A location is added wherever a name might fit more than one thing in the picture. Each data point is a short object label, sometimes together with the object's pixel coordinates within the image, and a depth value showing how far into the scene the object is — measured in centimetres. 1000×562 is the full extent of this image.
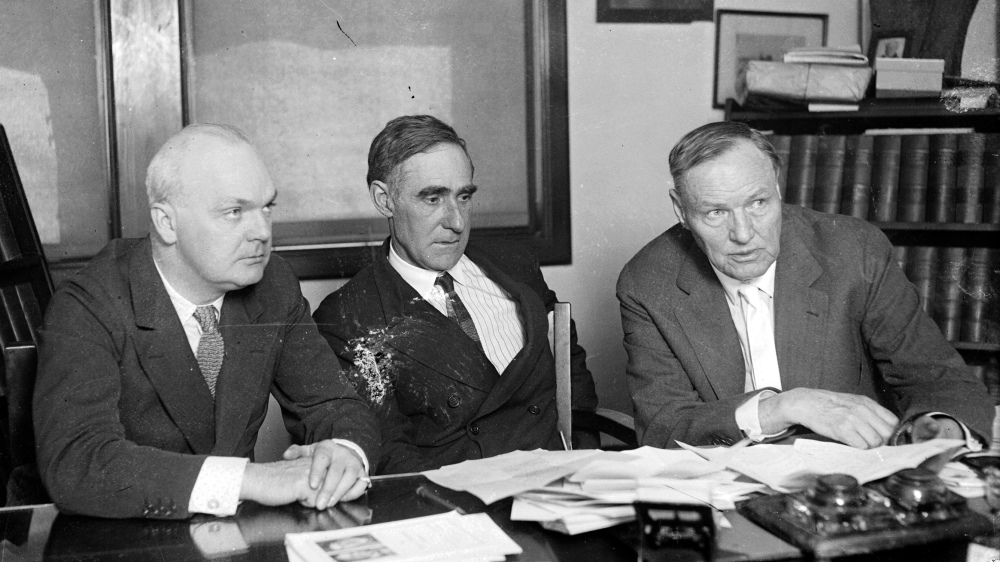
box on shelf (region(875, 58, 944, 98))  316
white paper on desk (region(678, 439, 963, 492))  139
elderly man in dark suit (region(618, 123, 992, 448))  214
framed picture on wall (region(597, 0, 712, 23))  330
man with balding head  164
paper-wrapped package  320
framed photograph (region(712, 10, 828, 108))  343
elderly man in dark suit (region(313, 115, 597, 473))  243
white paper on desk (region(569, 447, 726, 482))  133
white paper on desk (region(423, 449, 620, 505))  135
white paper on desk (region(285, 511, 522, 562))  118
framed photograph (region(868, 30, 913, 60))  334
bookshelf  309
